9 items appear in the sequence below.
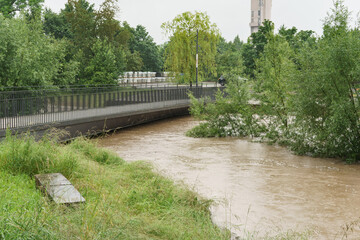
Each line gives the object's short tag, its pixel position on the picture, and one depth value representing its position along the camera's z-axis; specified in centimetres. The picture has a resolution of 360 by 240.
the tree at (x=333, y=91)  1628
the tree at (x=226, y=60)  7331
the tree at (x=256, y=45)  6131
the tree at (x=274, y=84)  2108
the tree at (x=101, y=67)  3991
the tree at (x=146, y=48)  7581
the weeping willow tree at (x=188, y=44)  4038
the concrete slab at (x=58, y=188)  670
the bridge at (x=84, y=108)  1831
